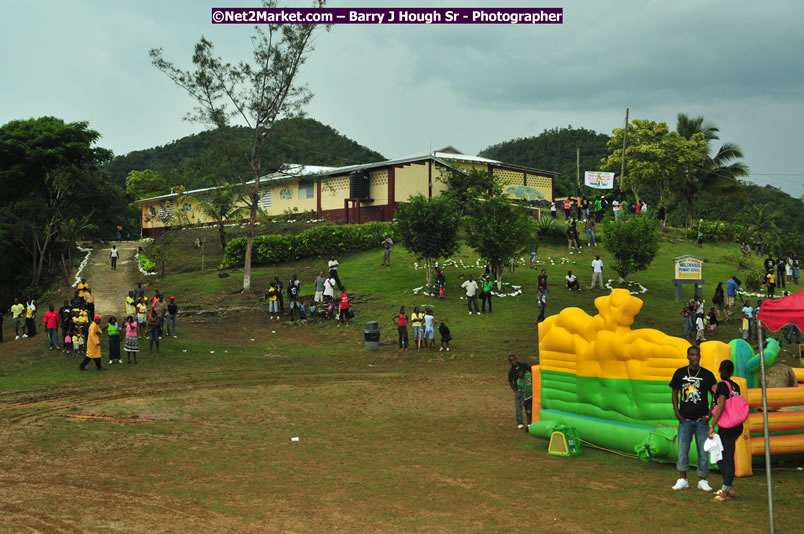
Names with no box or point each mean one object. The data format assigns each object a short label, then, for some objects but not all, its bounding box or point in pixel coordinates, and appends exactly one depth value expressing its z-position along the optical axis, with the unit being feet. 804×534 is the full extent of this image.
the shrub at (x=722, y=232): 141.69
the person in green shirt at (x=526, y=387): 43.75
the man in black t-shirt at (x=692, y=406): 29.68
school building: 142.72
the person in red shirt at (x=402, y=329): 79.66
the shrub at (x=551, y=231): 128.36
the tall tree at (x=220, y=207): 138.72
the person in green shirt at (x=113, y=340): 68.85
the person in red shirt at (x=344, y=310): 90.53
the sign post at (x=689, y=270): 93.35
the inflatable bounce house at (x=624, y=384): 34.12
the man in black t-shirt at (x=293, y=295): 94.32
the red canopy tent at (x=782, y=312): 44.11
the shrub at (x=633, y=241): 98.48
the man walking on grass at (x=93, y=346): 66.13
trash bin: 79.41
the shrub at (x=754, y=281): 106.52
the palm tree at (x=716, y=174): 153.58
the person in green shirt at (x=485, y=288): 90.99
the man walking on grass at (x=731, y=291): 88.58
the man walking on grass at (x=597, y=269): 98.48
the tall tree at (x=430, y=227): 99.55
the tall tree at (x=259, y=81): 110.42
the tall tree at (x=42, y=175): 133.69
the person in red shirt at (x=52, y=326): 75.61
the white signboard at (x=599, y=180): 157.89
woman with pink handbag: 28.71
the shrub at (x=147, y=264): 135.91
